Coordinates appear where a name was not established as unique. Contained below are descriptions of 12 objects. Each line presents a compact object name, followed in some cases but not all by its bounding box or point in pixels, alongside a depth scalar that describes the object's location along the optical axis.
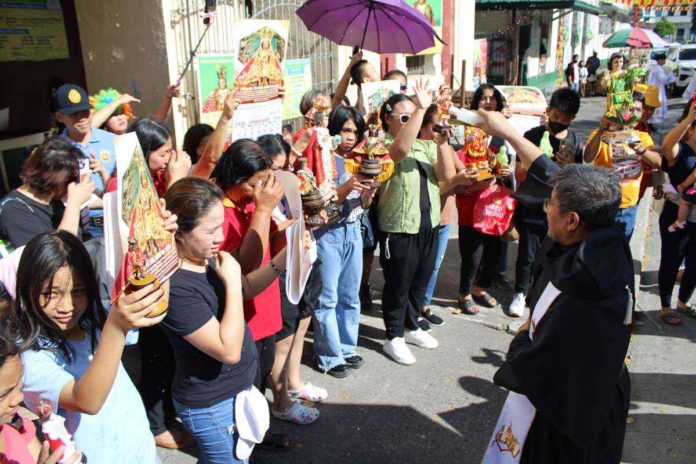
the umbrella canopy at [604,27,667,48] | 18.17
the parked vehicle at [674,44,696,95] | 22.43
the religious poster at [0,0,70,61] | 5.66
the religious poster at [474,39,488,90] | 13.57
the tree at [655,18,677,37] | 53.50
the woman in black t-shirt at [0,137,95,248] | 2.82
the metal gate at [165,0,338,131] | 5.58
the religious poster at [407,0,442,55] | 11.75
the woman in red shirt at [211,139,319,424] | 2.60
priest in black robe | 2.06
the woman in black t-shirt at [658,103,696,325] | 4.51
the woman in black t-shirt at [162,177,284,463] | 2.05
